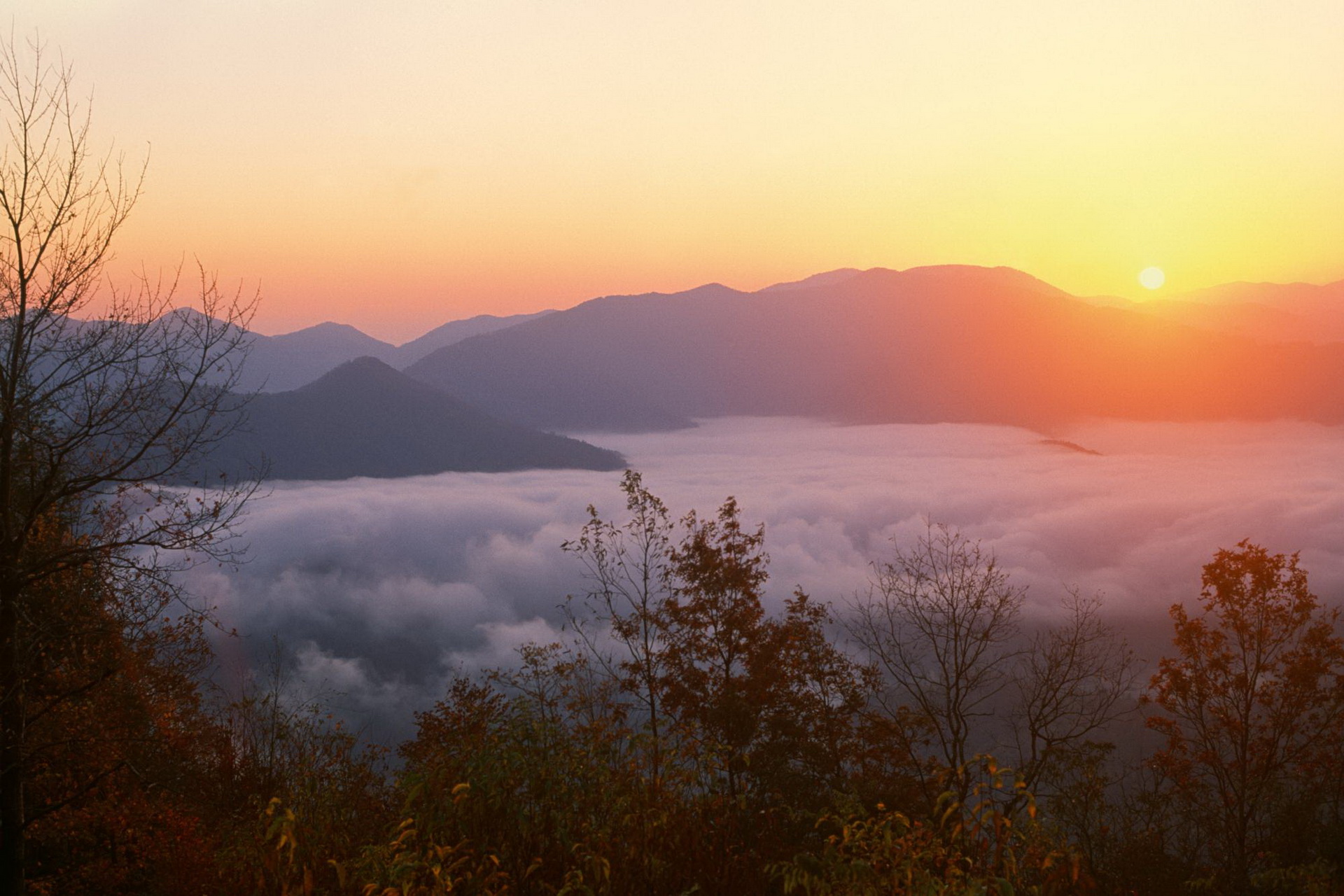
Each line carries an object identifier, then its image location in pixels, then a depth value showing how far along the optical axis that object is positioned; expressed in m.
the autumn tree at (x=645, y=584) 29.73
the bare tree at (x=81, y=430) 12.21
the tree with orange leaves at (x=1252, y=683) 28.95
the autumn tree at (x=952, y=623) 24.08
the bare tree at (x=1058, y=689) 24.14
